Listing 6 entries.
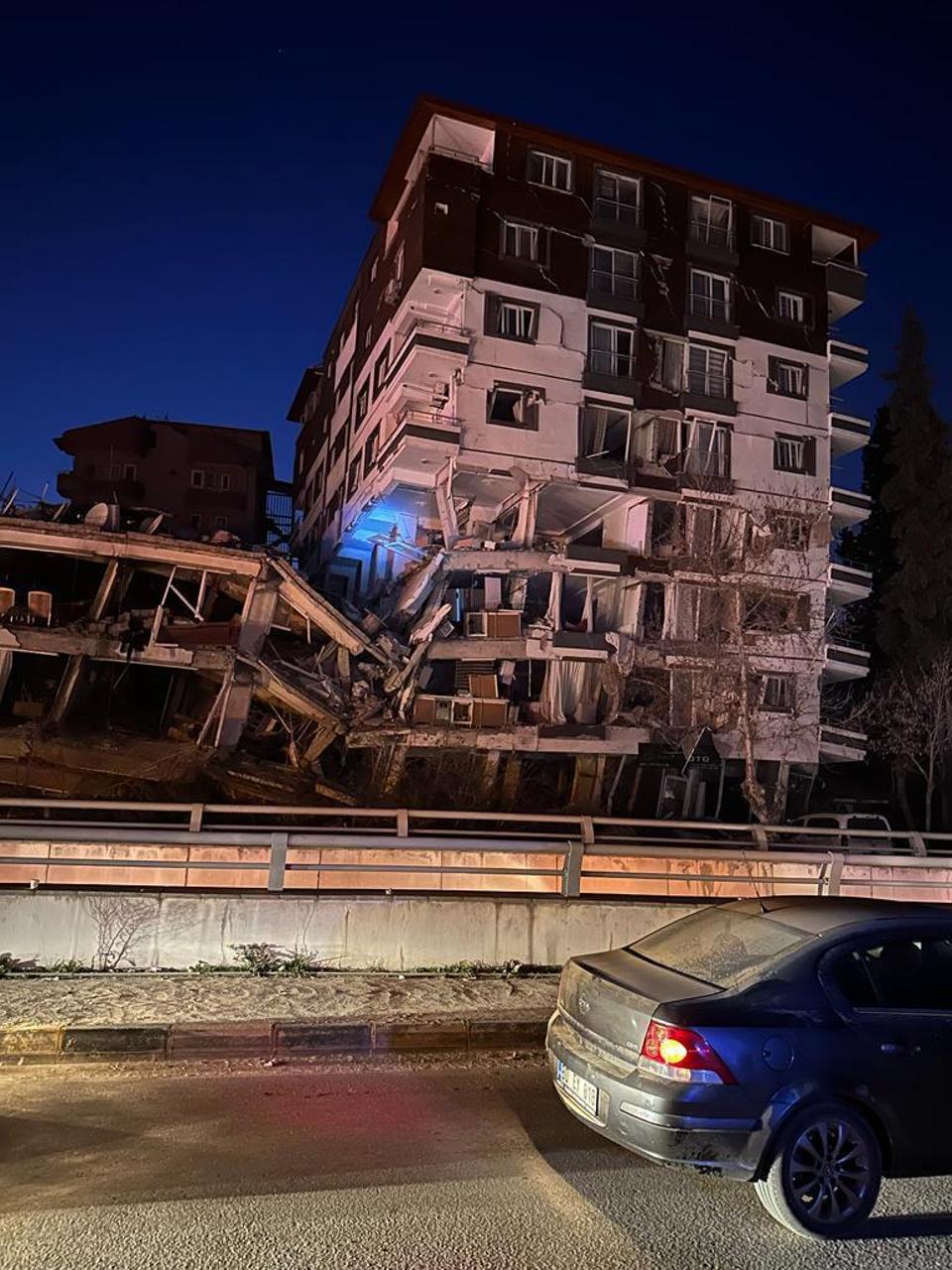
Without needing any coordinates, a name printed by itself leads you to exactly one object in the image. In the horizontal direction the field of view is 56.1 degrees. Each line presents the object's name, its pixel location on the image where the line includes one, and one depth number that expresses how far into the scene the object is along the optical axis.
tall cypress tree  37.56
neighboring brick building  46.50
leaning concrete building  28.05
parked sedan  4.52
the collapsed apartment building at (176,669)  21.81
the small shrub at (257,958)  9.47
